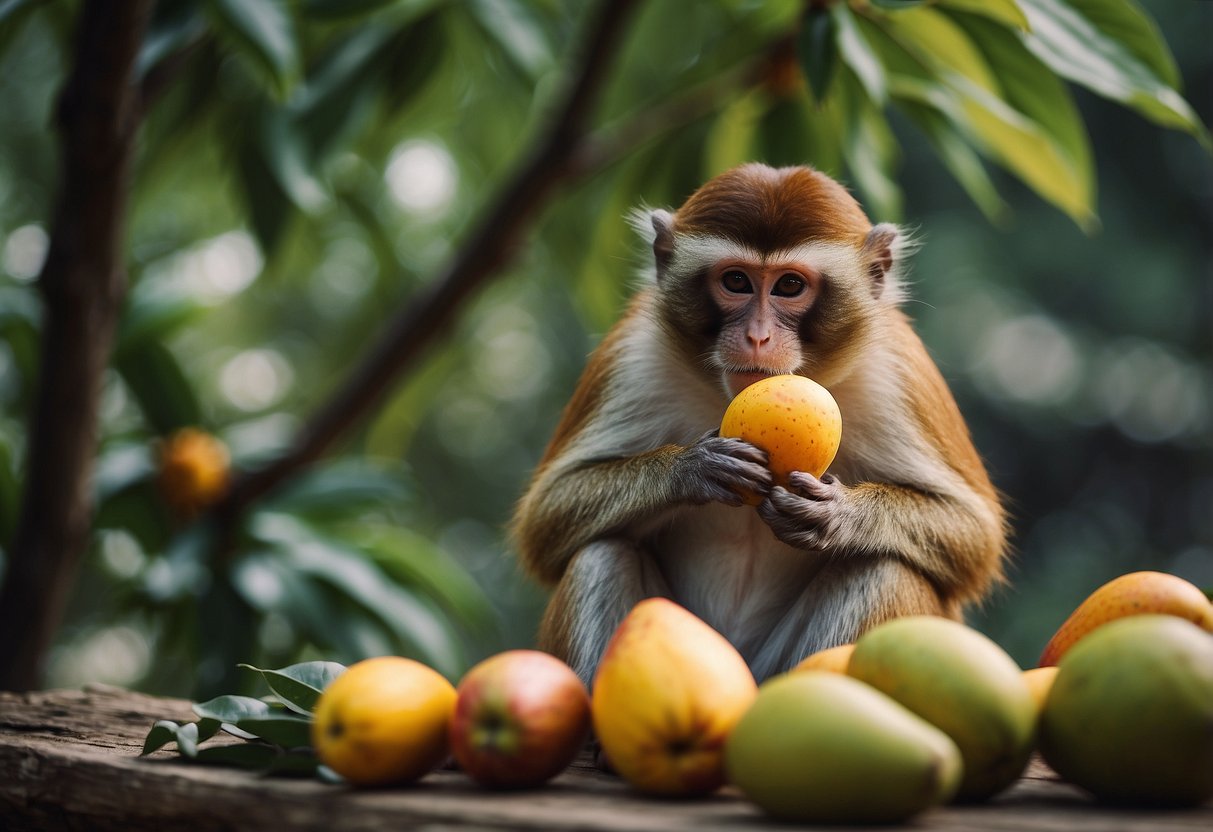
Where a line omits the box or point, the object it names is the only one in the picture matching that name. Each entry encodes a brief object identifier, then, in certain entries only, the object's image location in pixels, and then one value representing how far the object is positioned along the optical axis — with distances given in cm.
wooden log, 195
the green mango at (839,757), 178
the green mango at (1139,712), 196
